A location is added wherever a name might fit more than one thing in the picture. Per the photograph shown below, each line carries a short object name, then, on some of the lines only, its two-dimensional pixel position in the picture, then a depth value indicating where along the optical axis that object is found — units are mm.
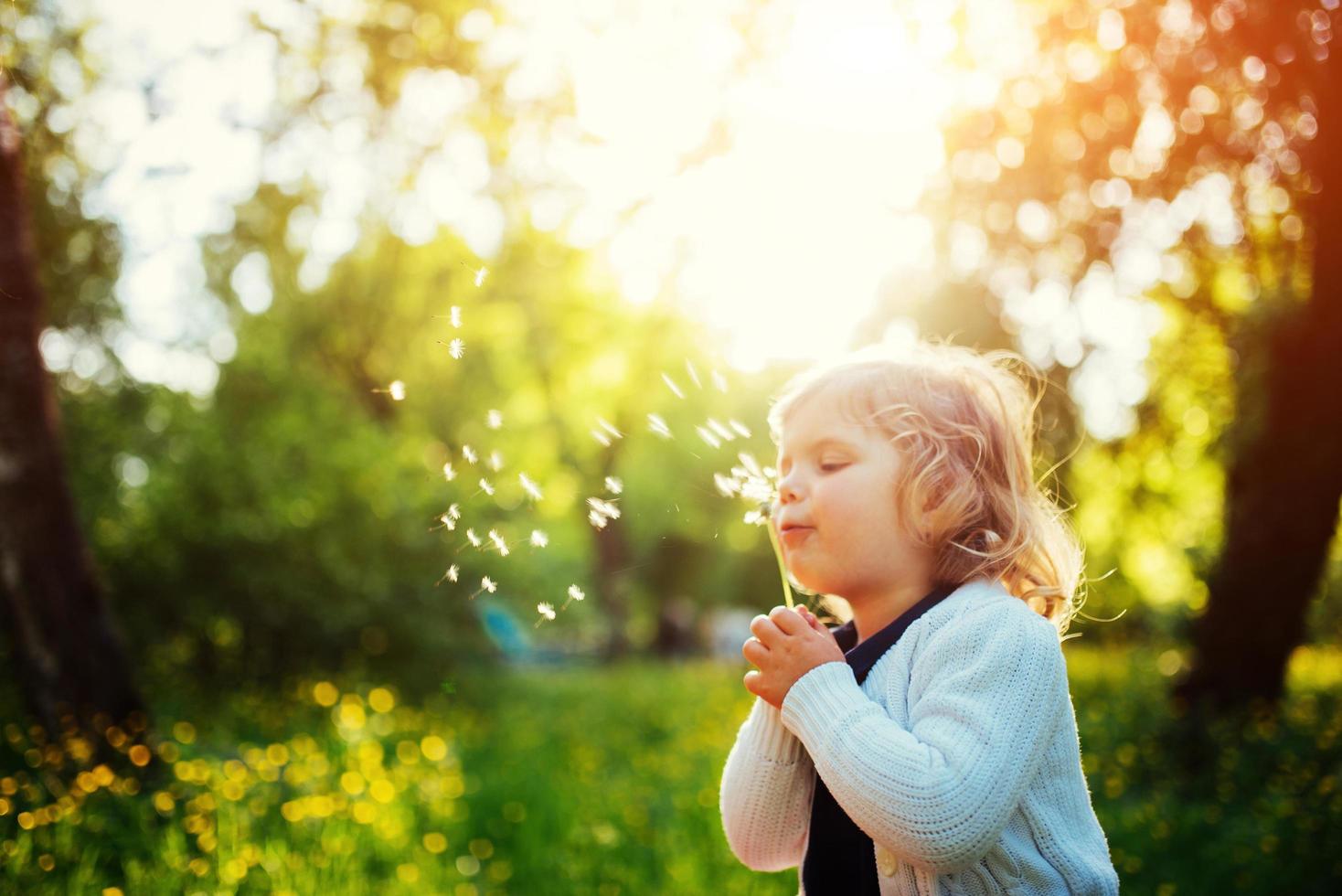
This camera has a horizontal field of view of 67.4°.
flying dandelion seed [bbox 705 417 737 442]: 2150
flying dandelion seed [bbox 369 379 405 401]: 2194
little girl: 1624
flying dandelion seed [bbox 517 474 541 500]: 2078
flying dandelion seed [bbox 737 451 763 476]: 2293
